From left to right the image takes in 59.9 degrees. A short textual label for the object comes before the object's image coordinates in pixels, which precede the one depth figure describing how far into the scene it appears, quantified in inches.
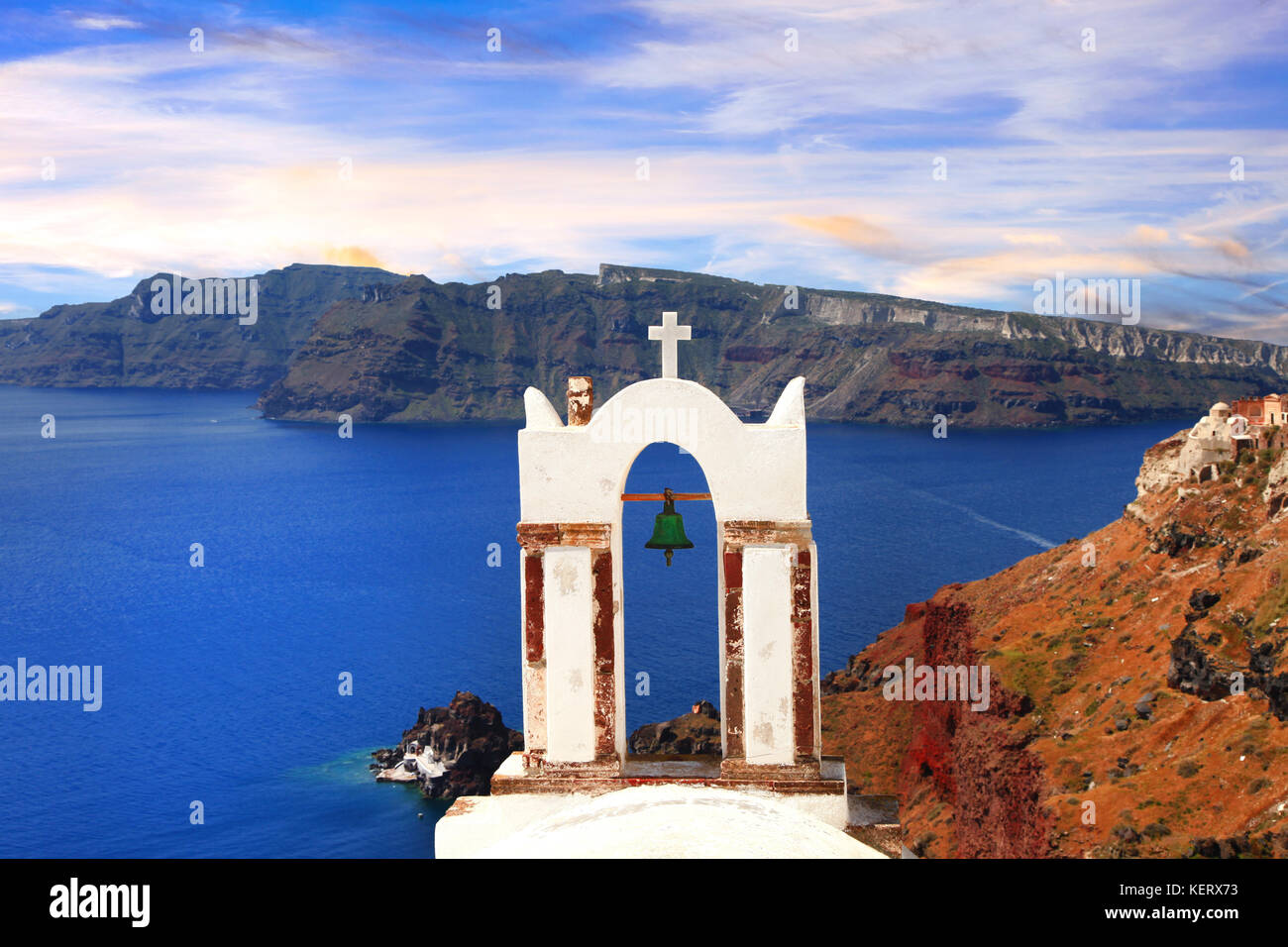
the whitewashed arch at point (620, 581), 518.0
